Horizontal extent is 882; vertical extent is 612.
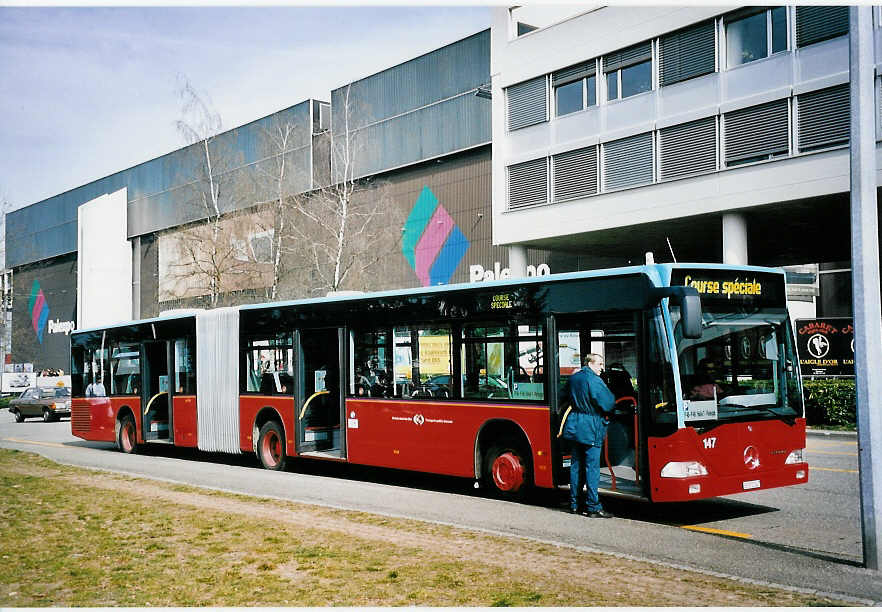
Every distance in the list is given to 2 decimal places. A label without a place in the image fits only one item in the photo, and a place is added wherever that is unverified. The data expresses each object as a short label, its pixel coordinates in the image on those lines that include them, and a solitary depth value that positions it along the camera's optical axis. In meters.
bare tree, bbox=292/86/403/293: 38.34
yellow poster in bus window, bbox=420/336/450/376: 12.96
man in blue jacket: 10.29
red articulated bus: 9.95
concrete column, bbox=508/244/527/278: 33.72
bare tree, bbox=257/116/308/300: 39.97
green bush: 24.11
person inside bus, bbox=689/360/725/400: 9.93
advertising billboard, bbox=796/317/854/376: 28.20
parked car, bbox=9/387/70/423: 37.56
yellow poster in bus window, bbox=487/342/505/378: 12.13
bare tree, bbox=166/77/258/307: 41.84
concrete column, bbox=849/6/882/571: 7.70
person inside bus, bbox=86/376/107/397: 22.11
